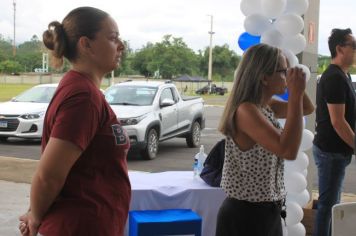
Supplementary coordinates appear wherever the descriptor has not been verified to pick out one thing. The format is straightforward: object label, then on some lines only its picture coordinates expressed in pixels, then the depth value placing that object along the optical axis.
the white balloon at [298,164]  4.37
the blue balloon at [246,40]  4.45
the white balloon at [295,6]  4.34
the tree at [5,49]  86.53
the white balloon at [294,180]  4.34
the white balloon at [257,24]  4.30
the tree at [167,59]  70.75
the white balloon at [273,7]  4.24
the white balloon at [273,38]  4.25
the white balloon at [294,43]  4.33
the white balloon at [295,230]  4.41
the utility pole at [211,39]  60.09
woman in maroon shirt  1.86
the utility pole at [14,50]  89.25
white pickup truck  10.16
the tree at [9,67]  78.56
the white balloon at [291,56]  4.21
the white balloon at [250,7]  4.41
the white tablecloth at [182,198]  4.26
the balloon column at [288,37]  4.27
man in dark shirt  3.97
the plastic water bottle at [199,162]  4.72
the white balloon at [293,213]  4.32
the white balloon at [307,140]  4.33
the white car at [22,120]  11.93
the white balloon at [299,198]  4.44
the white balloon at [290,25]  4.26
